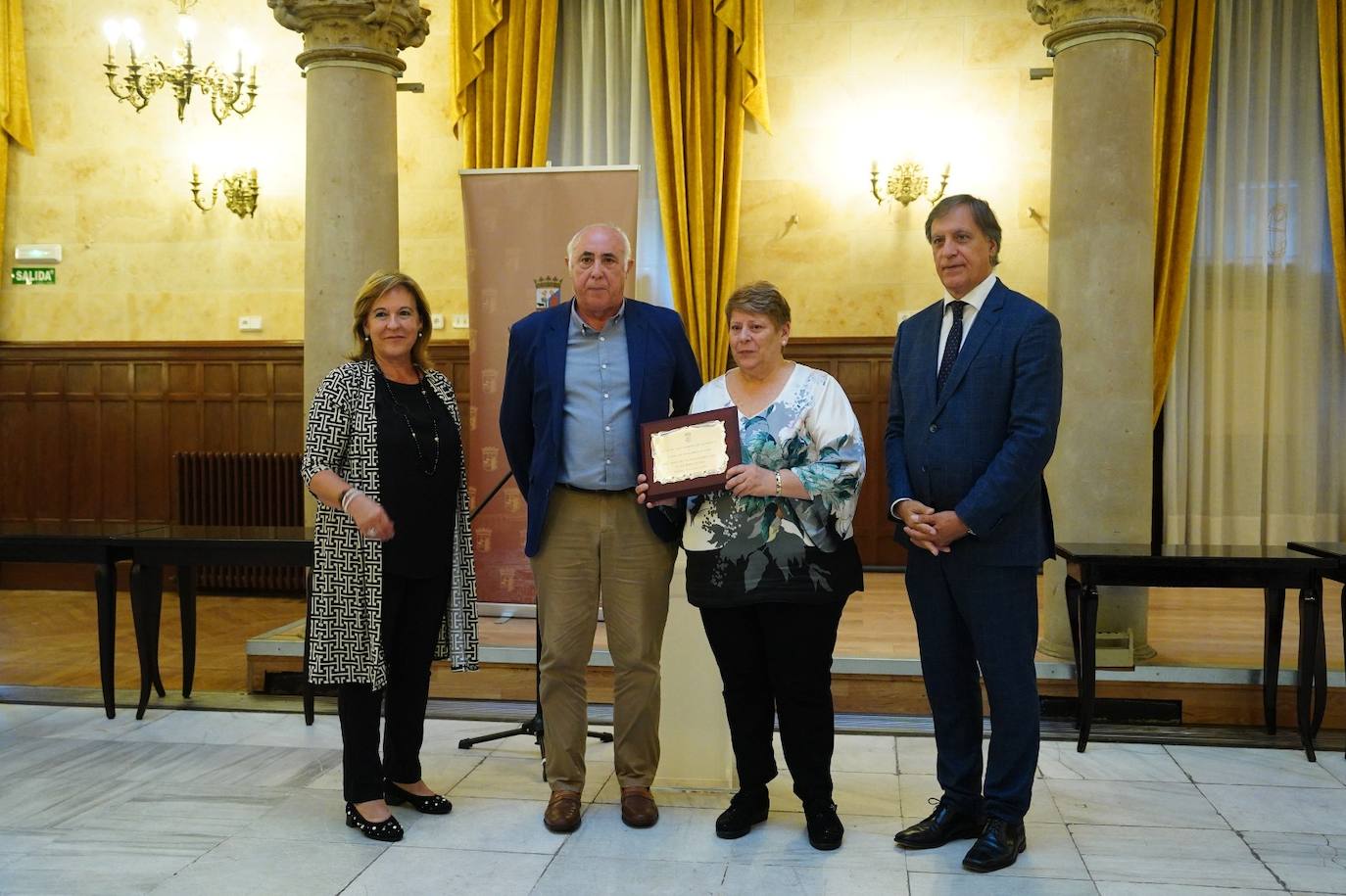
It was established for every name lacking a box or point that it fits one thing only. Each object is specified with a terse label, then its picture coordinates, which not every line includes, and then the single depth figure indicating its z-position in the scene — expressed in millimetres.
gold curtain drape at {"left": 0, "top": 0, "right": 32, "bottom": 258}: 8672
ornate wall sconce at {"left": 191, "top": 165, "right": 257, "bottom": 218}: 8562
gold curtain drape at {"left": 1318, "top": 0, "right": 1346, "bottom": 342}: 7691
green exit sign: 8898
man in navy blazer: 3592
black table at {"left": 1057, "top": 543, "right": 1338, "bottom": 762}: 4543
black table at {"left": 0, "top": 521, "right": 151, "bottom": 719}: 5051
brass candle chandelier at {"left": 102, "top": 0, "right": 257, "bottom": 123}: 7816
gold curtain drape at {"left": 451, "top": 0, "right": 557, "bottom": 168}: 8242
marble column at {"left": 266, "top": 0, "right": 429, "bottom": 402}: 5816
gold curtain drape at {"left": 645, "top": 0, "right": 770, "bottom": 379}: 8148
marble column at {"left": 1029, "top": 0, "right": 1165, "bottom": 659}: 5223
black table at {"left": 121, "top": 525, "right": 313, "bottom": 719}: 4996
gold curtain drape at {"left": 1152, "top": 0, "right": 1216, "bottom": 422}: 7809
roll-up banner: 6109
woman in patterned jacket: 3471
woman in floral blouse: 3311
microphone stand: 4527
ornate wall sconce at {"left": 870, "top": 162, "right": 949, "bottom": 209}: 8055
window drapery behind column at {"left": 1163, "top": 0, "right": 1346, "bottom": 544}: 7926
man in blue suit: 3240
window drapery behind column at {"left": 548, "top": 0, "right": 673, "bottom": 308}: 8336
